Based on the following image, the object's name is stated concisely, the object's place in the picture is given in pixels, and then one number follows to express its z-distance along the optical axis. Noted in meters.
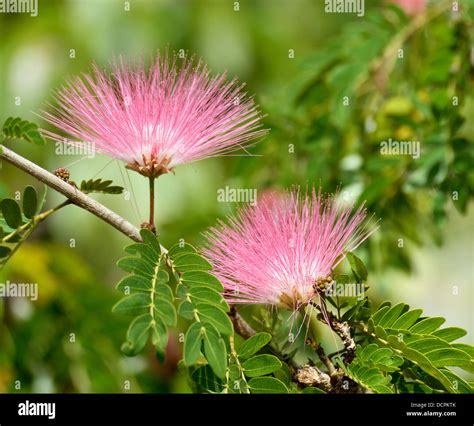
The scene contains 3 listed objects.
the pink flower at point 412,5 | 0.83
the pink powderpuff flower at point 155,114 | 0.64
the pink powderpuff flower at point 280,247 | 0.63
